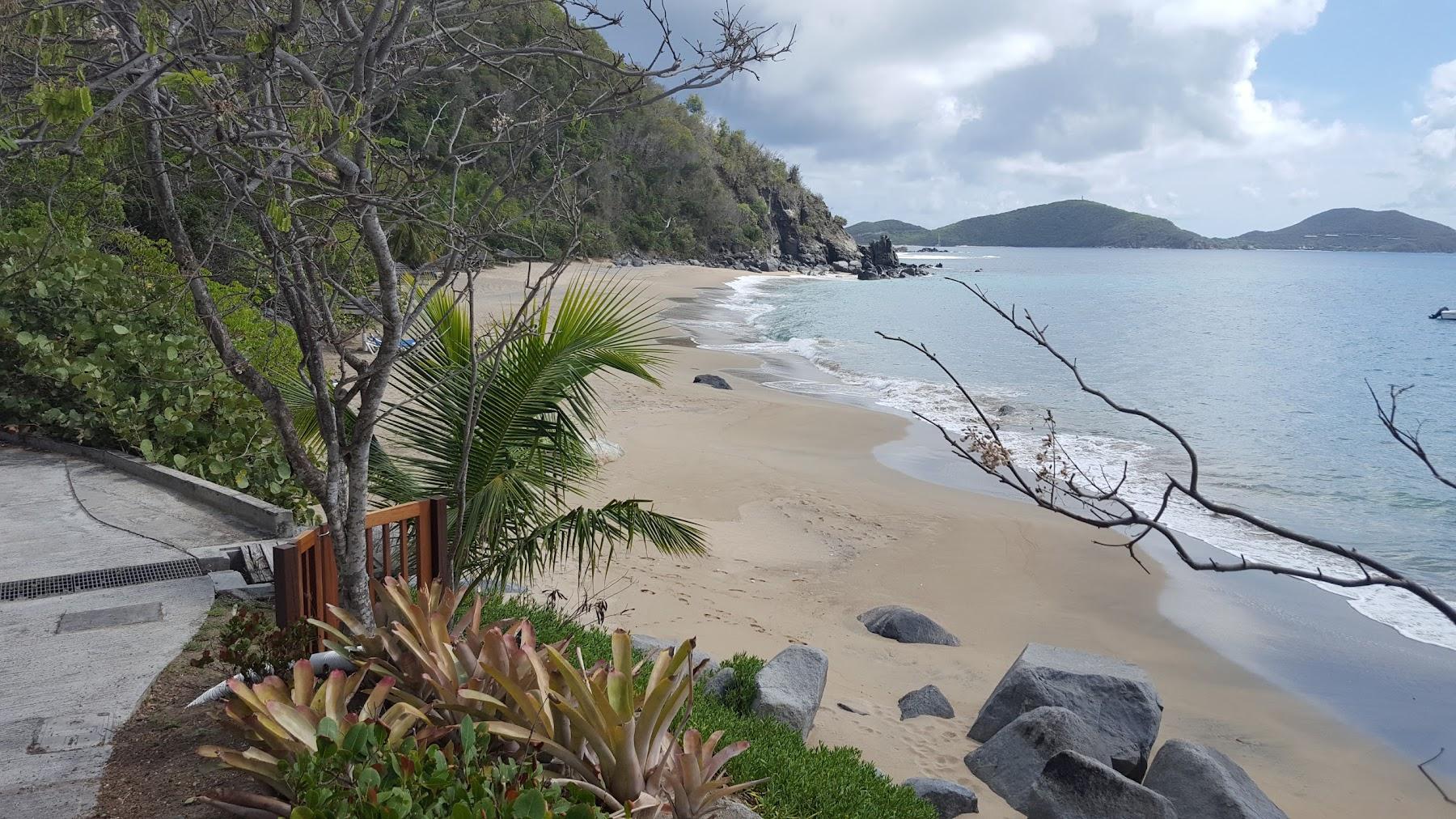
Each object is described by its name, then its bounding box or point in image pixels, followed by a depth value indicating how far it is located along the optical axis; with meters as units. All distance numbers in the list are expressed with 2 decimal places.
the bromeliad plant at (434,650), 3.62
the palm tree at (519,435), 5.79
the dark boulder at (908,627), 8.26
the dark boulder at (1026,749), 5.73
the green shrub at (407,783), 2.64
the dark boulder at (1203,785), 5.39
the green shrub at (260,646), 3.89
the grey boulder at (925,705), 6.79
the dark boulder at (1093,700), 6.30
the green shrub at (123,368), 7.80
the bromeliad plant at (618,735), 3.28
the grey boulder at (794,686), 5.70
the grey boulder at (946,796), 5.28
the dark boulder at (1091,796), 5.12
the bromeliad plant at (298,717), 3.06
